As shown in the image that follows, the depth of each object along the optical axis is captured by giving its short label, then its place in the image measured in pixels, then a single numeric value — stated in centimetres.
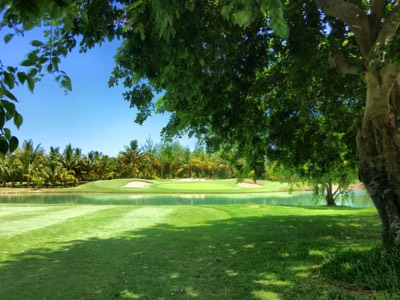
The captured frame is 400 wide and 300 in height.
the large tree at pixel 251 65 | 451
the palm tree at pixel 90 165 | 5562
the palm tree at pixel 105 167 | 5731
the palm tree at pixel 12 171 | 4897
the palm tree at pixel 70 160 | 5278
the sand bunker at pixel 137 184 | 5047
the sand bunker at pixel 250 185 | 5559
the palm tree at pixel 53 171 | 4888
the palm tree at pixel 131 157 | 6338
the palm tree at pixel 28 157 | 4878
